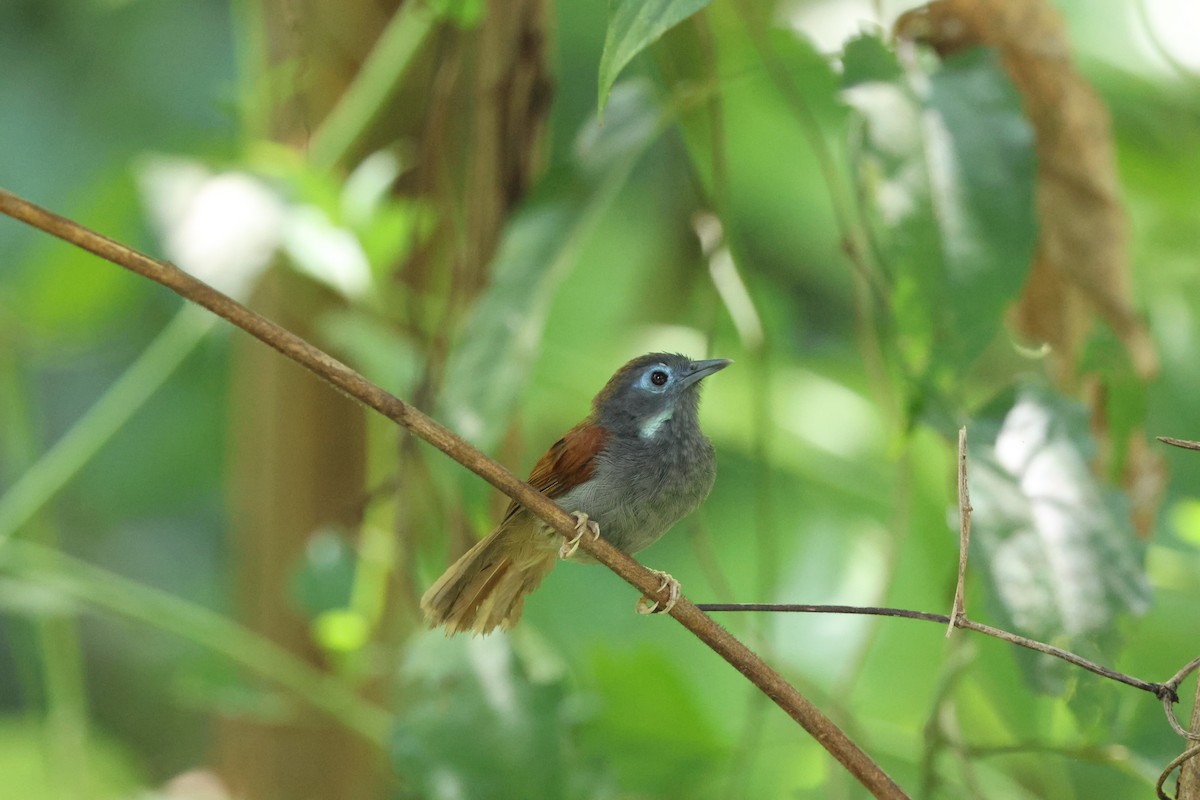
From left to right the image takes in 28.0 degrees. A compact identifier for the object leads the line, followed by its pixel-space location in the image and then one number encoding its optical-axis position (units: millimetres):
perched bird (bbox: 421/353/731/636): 4348
